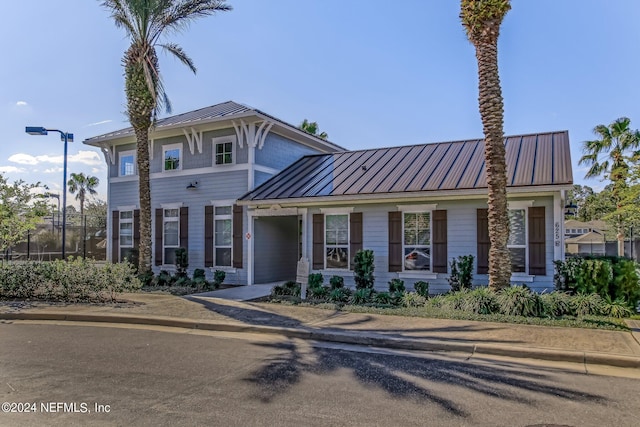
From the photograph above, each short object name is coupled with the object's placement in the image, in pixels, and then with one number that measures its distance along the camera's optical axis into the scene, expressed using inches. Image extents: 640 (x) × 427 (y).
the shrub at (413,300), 432.0
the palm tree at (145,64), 592.4
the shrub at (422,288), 479.9
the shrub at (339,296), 466.6
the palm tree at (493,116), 395.5
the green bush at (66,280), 481.4
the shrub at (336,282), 522.9
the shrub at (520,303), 368.2
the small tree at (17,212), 525.0
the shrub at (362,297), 455.5
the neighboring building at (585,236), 1395.2
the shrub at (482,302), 379.2
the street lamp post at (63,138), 681.6
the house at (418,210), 467.5
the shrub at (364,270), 521.7
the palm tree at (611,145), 1032.9
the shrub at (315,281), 525.3
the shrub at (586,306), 368.8
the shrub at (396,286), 501.4
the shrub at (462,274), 477.7
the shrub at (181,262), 668.7
